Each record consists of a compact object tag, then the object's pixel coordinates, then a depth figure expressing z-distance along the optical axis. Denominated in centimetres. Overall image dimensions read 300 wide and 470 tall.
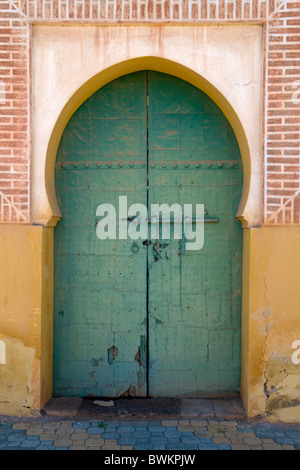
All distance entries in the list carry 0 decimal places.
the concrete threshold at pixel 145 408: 410
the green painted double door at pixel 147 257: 442
